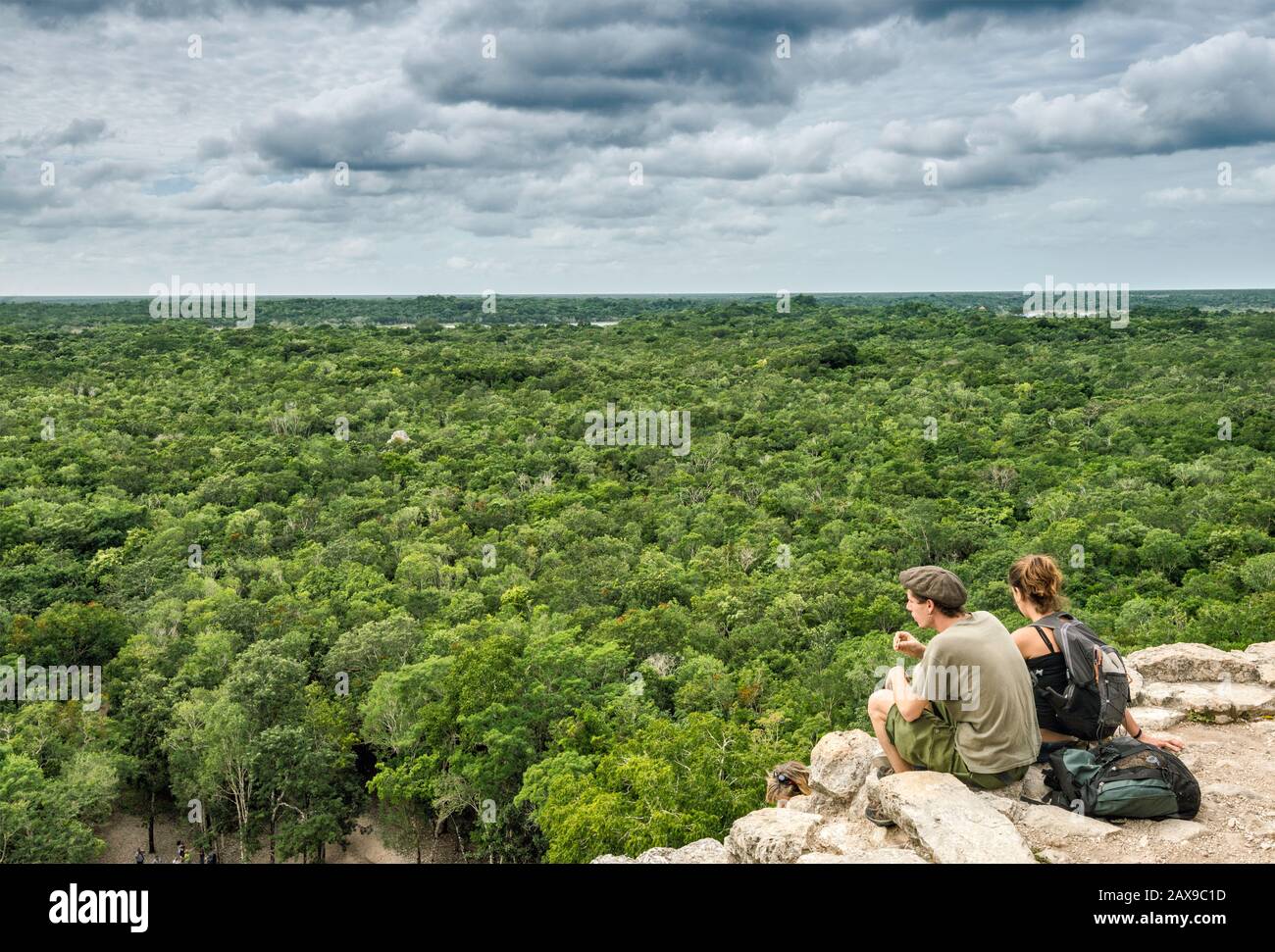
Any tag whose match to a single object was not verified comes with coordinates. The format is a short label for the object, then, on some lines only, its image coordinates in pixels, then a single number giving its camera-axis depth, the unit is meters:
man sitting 6.54
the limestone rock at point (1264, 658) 10.81
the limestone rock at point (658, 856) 8.98
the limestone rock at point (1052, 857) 6.43
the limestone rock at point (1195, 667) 10.93
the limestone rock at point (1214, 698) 9.84
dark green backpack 6.81
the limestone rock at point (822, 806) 8.67
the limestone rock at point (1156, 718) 9.54
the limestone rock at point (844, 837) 7.59
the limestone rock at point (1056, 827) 6.74
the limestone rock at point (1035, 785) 7.22
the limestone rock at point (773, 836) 7.82
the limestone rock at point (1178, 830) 6.78
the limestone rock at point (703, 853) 8.76
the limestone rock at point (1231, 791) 7.44
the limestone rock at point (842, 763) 8.70
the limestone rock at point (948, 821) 6.42
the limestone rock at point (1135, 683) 10.34
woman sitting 7.21
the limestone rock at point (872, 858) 6.62
